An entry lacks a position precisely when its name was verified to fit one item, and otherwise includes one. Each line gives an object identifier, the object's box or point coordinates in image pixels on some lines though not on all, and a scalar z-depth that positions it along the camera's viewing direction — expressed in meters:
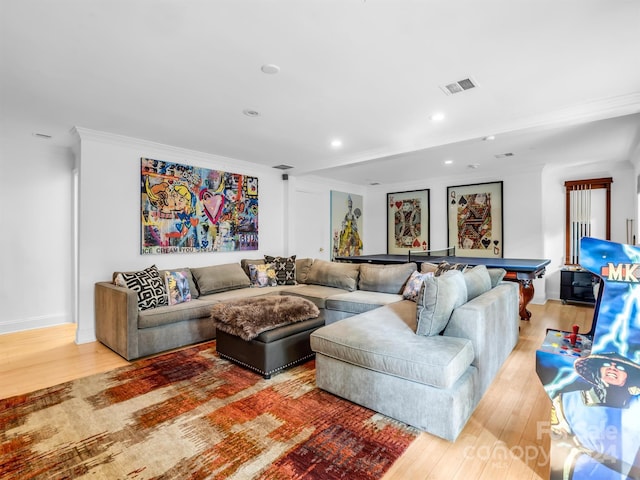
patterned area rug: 1.69
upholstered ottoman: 2.74
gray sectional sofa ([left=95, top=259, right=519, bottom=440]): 1.96
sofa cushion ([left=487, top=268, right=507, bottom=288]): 3.24
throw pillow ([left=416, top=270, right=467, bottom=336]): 2.24
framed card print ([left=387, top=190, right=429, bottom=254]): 7.18
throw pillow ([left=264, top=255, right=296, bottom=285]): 4.92
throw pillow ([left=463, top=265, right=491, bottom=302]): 2.70
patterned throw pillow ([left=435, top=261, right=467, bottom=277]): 3.35
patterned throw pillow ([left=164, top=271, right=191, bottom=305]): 3.75
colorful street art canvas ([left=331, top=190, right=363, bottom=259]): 7.27
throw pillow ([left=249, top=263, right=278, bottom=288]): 4.79
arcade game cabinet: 1.29
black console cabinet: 5.28
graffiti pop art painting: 4.20
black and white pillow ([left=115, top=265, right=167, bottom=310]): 3.43
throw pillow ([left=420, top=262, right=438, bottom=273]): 3.73
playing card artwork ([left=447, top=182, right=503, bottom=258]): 6.23
